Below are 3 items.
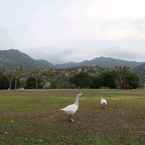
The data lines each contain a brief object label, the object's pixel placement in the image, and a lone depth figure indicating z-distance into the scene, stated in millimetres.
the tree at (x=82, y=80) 50240
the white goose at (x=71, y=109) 8436
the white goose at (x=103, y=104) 12991
